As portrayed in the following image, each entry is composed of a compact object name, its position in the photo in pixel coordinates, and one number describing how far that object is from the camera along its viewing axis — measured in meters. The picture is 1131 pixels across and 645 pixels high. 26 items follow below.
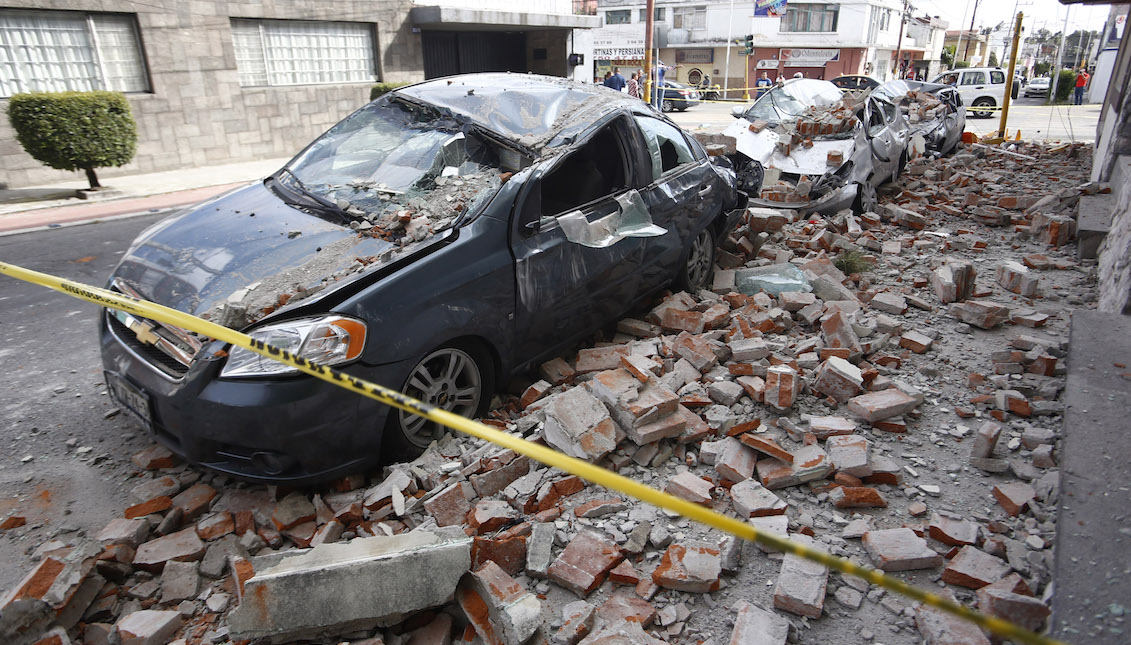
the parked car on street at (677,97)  31.42
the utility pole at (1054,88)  40.44
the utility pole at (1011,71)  13.42
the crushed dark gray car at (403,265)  2.88
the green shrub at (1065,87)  41.44
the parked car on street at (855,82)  12.65
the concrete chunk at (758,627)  2.27
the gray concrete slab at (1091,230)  6.31
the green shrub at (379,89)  14.97
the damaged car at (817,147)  7.72
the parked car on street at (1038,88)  43.91
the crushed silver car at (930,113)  10.63
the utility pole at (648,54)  19.98
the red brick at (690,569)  2.52
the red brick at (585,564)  2.53
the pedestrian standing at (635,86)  22.23
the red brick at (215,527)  2.90
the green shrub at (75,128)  9.54
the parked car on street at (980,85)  26.95
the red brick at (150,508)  3.03
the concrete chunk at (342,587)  2.21
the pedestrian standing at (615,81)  18.19
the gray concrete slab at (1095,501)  2.06
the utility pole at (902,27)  54.56
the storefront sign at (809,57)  51.62
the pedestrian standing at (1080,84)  36.19
